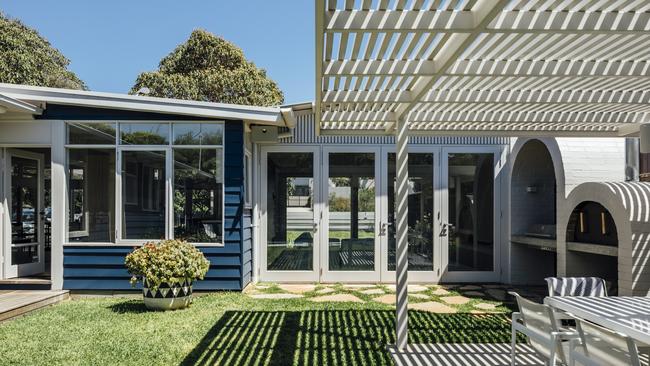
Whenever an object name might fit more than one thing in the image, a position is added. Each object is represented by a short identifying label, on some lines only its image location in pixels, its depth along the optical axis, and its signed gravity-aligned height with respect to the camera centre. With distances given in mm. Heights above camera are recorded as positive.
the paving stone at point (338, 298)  7254 -1499
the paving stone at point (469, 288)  8297 -1535
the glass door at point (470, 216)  9023 -378
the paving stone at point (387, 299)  7180 -1511
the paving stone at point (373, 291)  7875 -1518
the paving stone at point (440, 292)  7844 -1528
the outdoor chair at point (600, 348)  2832 -901
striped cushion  4680 -852
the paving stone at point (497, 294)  7565 -1532
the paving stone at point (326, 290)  7929 -1511
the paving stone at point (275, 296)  7402 -1492
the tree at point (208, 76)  19531 +4612
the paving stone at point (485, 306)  6773 -1505
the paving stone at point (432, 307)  6574 -1501
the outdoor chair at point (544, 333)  3445 -971
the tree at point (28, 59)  16734 +4765
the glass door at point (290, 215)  8961 -350
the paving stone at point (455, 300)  7176 -1513
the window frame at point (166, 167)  7594 +424
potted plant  6414 -986
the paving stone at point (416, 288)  8219 -1541
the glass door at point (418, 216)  8945 -374
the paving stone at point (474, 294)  7746 -1523
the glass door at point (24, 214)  7699 -296
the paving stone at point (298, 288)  8055 -1522
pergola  2980 +973
